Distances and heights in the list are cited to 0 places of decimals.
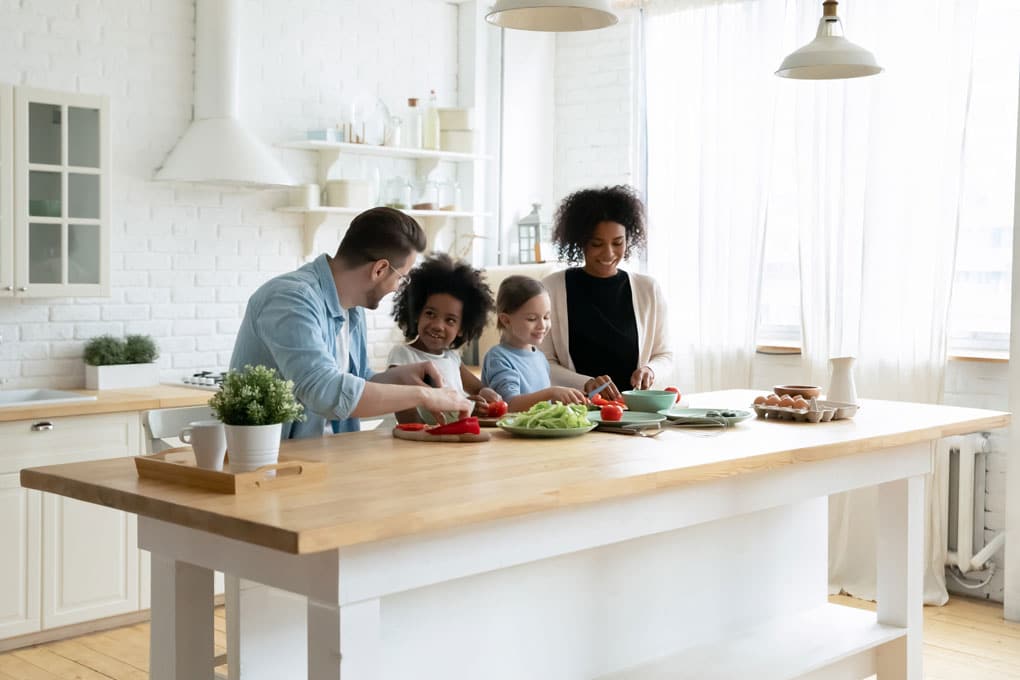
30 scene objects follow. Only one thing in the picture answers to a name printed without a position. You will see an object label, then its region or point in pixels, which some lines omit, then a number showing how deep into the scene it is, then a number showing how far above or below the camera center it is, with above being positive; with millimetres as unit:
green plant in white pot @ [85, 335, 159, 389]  4977 -394
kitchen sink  4734 -520
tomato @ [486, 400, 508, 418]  3256 -368
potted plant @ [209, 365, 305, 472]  2271 -274
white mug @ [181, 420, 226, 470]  2279 -338
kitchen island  2062 -575
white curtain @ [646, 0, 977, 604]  4984 +462
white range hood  5117 +657
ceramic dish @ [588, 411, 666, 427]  3145 -383
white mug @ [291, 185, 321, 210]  5645 +395
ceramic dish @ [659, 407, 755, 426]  3256 -379
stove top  5027 -474
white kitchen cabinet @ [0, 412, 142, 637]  4380 -1035
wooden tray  2165 -391
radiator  4906 -923
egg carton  3393 -378
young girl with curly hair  3461 -94
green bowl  3420 -351
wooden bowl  3512 -324
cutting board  2920 -404
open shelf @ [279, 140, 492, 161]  5645 +655
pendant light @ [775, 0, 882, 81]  3623 +728
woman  4090 -107
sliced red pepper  2941 -382
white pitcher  3523 -296
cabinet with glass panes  4523 +315
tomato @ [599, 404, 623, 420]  3197 -365
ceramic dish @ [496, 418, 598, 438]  2994 -395
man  2771 -135
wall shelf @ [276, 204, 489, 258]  5668 +318
